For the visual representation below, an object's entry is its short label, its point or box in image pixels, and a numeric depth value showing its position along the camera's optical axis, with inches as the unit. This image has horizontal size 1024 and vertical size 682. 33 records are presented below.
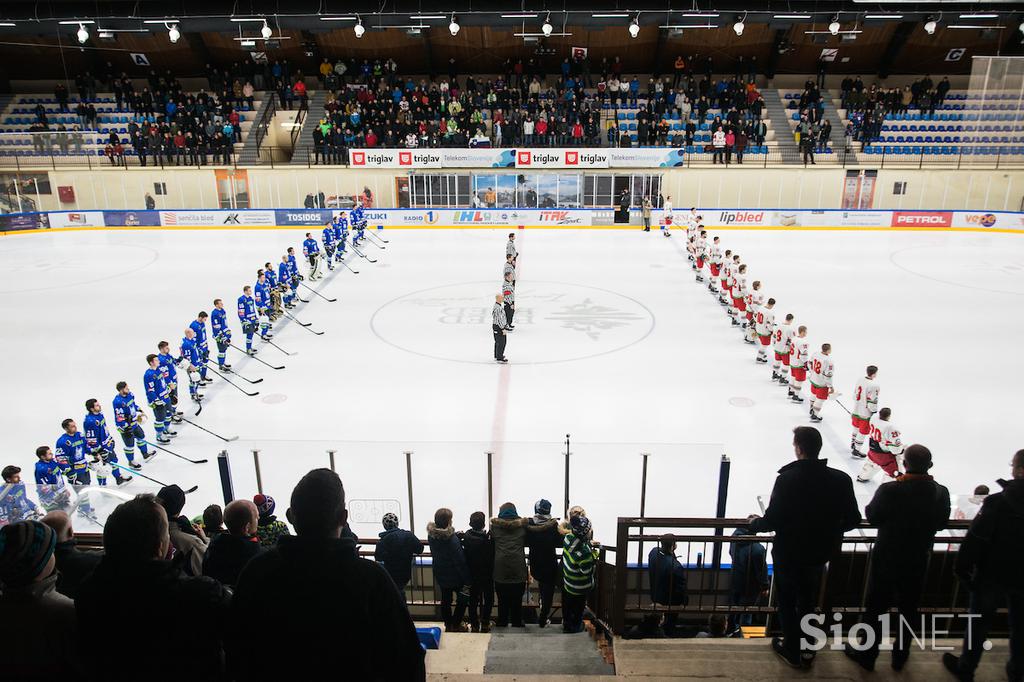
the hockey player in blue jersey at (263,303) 513.3
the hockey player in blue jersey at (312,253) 693.9
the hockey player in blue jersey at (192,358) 406.9
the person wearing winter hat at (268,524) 160.9
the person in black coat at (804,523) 125.1
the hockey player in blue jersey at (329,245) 734.5
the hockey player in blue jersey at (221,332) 450.6
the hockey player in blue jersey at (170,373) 366.6
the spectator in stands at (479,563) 189.6
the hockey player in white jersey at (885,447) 301.9
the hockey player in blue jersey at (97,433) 311.1
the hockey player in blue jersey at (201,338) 427.5
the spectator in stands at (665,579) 183.4
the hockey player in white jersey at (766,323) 460.8
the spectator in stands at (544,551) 192.9
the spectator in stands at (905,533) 125.3
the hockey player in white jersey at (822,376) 370.3
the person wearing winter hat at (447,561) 186.4
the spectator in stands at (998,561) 116.7
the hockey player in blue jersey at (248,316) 484.7
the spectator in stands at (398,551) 180.5
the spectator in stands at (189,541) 127.1
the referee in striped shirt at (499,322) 461.5
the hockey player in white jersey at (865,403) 329.1
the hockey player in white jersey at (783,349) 426.0
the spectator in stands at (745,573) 192.2
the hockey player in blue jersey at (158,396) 354.0
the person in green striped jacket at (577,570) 185.3
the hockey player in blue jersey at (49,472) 234.5
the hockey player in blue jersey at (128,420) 325.7
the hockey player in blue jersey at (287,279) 585.4
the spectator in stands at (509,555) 189.0
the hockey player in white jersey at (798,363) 398.0
